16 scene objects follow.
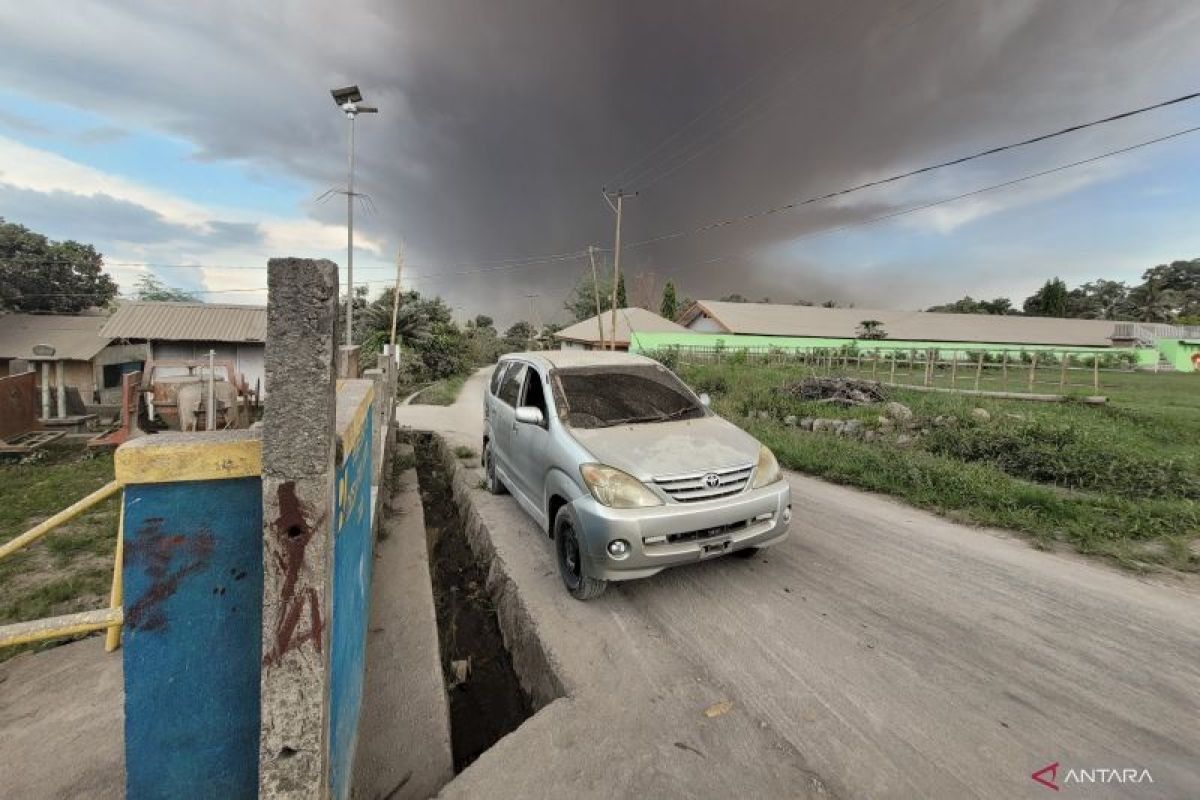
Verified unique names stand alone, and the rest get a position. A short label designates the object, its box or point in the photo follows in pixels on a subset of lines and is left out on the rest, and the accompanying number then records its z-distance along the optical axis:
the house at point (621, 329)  41.53
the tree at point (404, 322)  24.86
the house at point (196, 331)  18.08
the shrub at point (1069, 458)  6.07
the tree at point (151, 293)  64.81
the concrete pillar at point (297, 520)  1.50
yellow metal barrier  1.86
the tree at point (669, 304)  62.75
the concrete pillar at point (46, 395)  13.23
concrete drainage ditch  2.97
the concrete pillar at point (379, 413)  4.91
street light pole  14.95
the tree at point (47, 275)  27.92
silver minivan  3.37
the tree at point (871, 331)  40.38
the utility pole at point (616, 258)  27.19
